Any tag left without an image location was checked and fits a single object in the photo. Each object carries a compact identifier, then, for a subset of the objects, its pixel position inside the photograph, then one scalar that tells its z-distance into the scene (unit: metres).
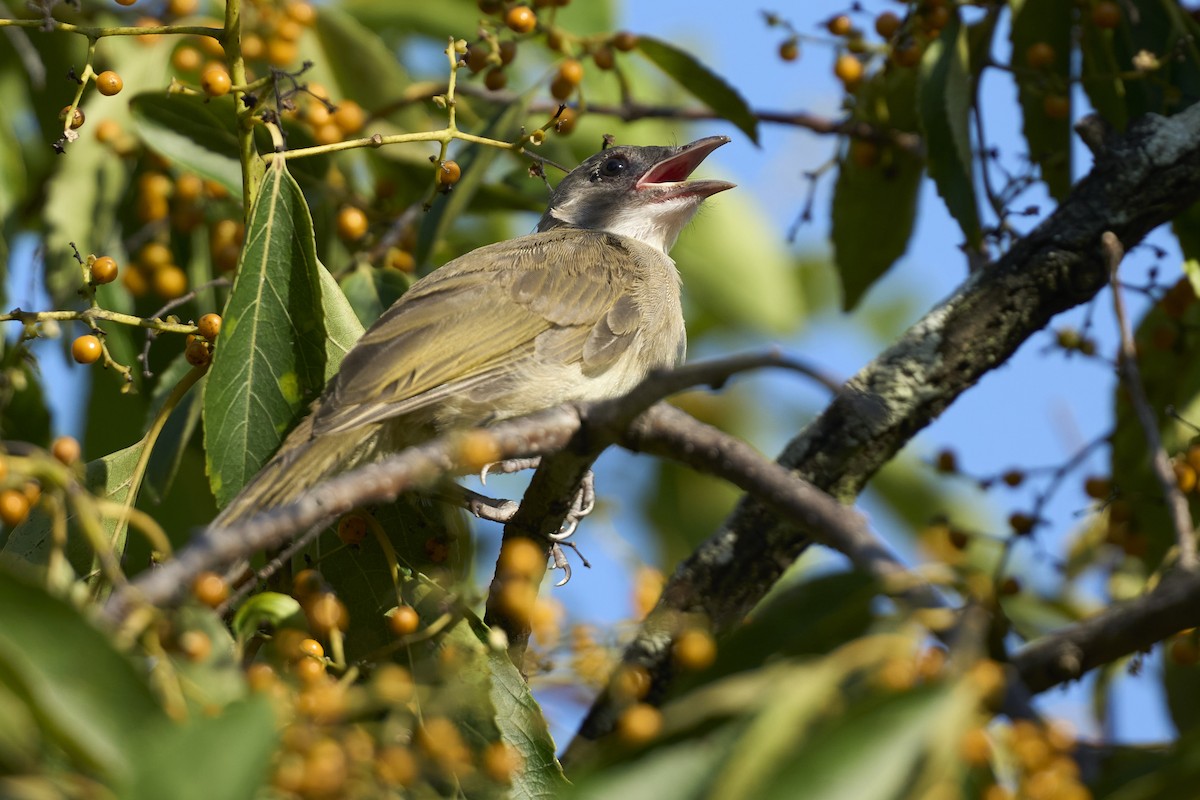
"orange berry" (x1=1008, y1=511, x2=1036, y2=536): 8.52
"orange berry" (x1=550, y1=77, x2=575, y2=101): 9.55
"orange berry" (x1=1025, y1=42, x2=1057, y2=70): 9.01
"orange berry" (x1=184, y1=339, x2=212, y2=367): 6.98
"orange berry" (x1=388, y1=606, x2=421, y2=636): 5.84
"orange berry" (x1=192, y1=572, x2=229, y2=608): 4.62
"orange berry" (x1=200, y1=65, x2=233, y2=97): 6.83
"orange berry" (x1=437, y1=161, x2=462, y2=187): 7.38
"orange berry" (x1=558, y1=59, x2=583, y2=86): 9.43
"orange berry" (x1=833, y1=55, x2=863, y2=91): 9.62
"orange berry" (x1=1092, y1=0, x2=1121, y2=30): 8.82
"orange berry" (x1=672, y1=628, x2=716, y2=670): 4.05
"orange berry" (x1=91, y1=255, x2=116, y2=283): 6.90
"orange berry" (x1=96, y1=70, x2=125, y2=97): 6.79
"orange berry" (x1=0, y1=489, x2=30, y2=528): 5.77
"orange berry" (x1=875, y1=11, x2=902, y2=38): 9.42
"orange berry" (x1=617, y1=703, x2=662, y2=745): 3.73
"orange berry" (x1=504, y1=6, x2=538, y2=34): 8.77
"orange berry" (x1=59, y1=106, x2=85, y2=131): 6.58
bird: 7.30
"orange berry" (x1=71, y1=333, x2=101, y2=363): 6.78
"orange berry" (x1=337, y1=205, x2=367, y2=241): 9.22
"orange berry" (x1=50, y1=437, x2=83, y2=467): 5.98
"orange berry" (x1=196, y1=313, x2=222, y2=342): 6.81
